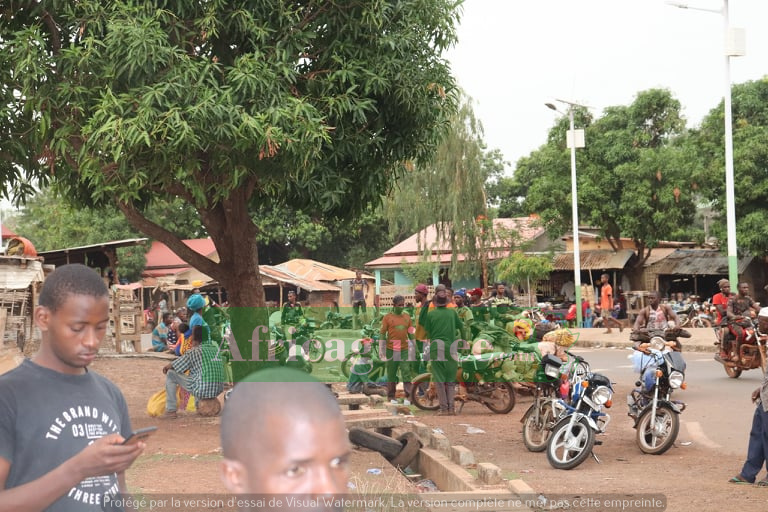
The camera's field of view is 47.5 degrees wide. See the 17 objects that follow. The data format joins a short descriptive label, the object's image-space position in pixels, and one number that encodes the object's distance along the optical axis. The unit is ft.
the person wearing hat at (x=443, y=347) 39.09
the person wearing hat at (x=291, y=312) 68.49
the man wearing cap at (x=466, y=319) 42.54
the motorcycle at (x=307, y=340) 55.88
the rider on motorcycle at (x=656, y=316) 42.48
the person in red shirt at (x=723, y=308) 44.87
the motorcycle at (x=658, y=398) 28.37
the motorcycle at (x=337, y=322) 91.97
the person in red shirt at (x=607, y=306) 82.23
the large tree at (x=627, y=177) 96.84
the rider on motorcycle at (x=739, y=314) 43.37
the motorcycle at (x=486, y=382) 39.45
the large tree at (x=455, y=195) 97.30
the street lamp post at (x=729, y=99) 67.62
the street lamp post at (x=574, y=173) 89.51
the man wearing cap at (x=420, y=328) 41.45
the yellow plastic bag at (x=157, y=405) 37.14
